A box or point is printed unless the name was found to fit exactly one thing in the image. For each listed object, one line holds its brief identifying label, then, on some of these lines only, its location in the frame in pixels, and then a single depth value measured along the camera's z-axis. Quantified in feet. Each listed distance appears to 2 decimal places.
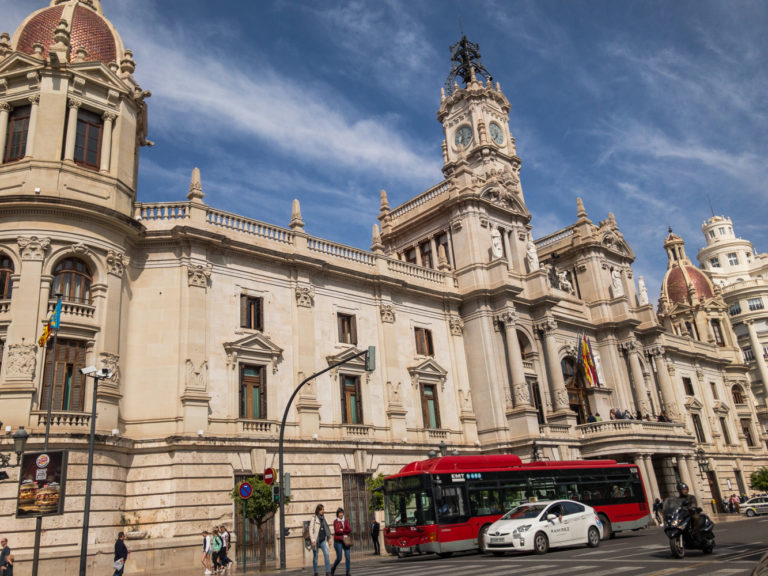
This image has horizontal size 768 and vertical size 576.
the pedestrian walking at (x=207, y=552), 72.59
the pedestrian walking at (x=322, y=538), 60.44
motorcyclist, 54.80
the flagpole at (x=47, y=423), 62.69
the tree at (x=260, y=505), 77.05
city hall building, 81.35
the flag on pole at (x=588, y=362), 151.33
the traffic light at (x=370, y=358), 72.39
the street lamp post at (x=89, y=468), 61.36
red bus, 76.95
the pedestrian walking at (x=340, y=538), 59.31
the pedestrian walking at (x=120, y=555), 65.41
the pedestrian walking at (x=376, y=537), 93.46
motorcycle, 54.34
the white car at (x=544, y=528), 67.67
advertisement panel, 65.51
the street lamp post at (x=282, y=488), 72.28
